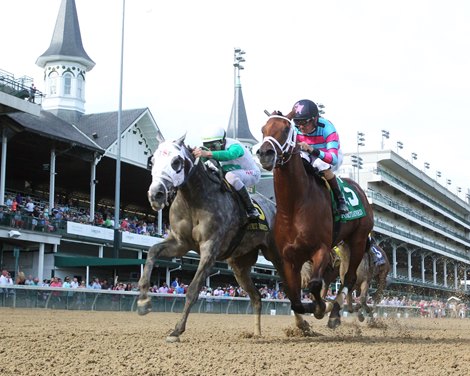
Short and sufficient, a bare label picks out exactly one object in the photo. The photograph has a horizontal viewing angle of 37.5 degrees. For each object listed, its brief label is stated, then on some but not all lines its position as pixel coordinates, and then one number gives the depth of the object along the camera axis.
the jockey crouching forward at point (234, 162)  8.43
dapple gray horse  7.21
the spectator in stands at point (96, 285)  23.87
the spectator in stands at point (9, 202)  27.65
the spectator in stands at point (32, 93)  27.08
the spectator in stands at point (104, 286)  25.79
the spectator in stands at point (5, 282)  18.16
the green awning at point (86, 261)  29.50
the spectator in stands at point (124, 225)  34.25
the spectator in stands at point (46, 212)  28.98
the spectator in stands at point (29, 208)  27.83
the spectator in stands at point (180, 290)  26.90
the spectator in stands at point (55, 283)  22.60
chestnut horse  7.43
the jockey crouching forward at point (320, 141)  8.18
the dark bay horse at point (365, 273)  12.30
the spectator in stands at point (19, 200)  29.66
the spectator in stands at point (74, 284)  23.37
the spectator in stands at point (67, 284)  23.16
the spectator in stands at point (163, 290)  26.45
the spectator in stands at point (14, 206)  27.06
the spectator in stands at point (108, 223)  33.56
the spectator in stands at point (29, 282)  22.10
